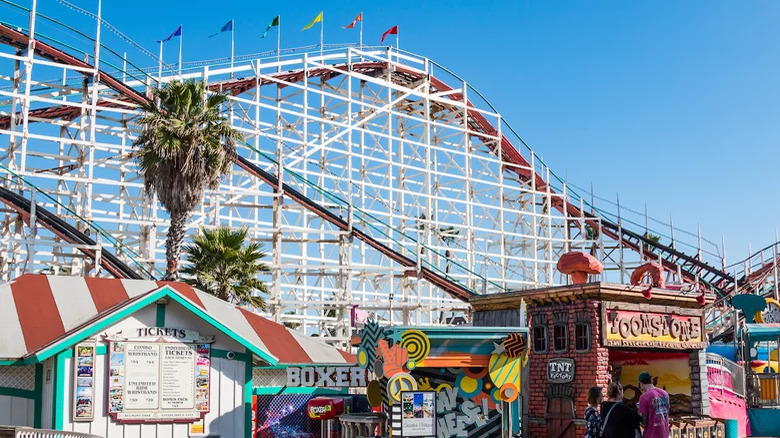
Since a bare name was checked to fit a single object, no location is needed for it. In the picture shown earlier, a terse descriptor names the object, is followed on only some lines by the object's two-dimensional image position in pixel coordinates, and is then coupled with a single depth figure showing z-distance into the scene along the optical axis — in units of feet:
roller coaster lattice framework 78.54
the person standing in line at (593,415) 30.40
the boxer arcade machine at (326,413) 45.88
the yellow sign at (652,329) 51.60
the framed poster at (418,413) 41.70
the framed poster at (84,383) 41.39
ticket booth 41.60
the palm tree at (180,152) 65.82
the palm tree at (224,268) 67.56
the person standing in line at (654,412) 30.86
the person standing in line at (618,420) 29.45
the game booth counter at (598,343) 51.11
